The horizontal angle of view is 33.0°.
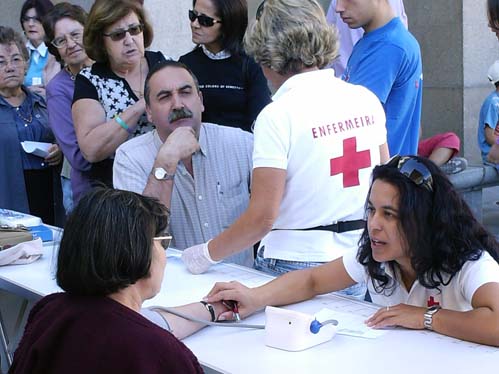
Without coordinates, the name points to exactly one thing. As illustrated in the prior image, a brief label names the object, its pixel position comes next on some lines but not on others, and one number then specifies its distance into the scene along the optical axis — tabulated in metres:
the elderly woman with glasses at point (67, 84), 3.81
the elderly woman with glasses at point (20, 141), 4.55
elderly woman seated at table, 1.61
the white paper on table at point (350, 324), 2.11
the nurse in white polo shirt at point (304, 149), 2.50
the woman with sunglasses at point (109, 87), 3.46
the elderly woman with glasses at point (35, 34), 6.06
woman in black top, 3.66
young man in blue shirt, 3.29
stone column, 8.07
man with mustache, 3.08
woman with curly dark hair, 2.08
